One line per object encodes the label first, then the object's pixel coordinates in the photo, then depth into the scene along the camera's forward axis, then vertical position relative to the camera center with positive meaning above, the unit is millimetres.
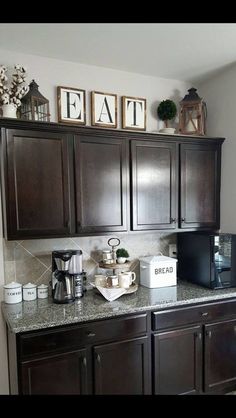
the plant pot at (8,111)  1933 +526
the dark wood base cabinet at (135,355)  1683 -1150
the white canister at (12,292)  2021 -768
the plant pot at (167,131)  2535 +490
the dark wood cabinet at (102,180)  1936 +39
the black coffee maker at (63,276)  2023 -658
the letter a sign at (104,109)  2402 +666
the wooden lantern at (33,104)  2045 +616
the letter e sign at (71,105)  2285 +671
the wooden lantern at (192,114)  2605 +664
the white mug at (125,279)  2199 -746
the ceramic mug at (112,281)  2188 -751
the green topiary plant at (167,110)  2580 +696
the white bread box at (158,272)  2385 -751
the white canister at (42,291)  2145 -809
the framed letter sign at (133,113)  2512 +660
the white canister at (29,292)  2092 -788
